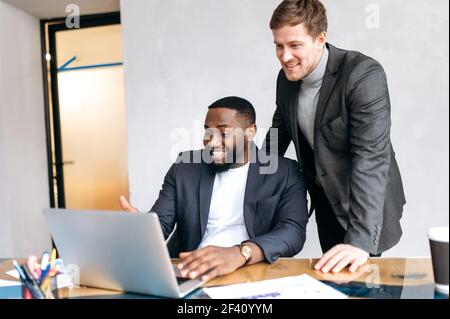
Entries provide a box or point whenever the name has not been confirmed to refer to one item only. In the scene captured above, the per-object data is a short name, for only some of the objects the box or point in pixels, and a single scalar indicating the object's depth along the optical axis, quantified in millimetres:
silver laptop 1110
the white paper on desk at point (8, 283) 1406
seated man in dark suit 1917
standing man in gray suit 1692
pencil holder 1154
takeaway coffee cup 1146
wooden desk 1229
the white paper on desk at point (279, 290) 1186
